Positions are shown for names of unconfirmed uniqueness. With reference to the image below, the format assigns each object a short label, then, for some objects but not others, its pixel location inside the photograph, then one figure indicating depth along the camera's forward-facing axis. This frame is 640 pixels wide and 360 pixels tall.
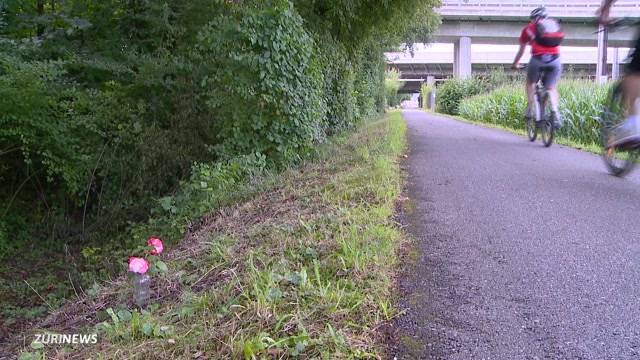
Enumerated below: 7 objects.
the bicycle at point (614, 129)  4.24
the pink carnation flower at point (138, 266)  2.64
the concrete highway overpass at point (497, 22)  32.38
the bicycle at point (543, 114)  7.46
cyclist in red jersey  7.20
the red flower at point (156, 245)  3.02
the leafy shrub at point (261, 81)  5.87
